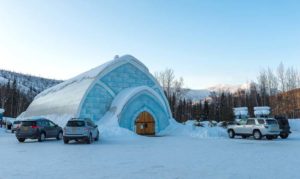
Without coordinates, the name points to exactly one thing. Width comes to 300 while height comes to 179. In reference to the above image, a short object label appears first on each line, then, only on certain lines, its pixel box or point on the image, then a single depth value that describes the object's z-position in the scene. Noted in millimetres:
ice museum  20700
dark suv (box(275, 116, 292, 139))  18176
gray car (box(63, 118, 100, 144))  13814
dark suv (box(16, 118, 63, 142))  15087
